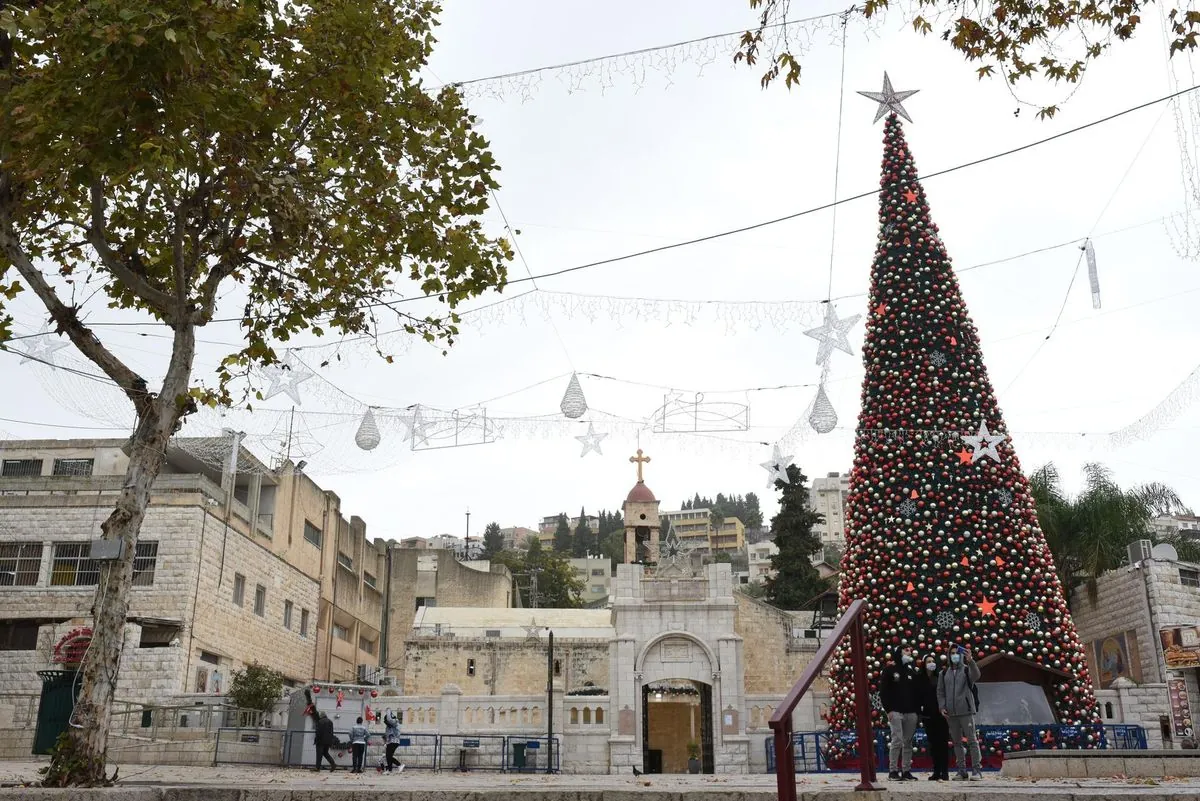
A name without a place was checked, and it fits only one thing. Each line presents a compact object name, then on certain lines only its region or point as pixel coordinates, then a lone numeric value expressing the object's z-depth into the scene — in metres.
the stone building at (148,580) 25.28
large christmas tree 18.28
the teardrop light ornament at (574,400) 16.27
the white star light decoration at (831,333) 15.64
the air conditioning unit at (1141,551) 24.59
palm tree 27.34
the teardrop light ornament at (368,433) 16.89
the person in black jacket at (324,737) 19.41
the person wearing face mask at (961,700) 11.81
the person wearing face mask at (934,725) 11.07
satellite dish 24.47
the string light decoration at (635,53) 9.69
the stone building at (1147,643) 22.75
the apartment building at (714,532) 130.62
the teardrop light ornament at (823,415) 16.95
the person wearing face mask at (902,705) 11.88
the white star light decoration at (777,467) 18.30
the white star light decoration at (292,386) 15.93
